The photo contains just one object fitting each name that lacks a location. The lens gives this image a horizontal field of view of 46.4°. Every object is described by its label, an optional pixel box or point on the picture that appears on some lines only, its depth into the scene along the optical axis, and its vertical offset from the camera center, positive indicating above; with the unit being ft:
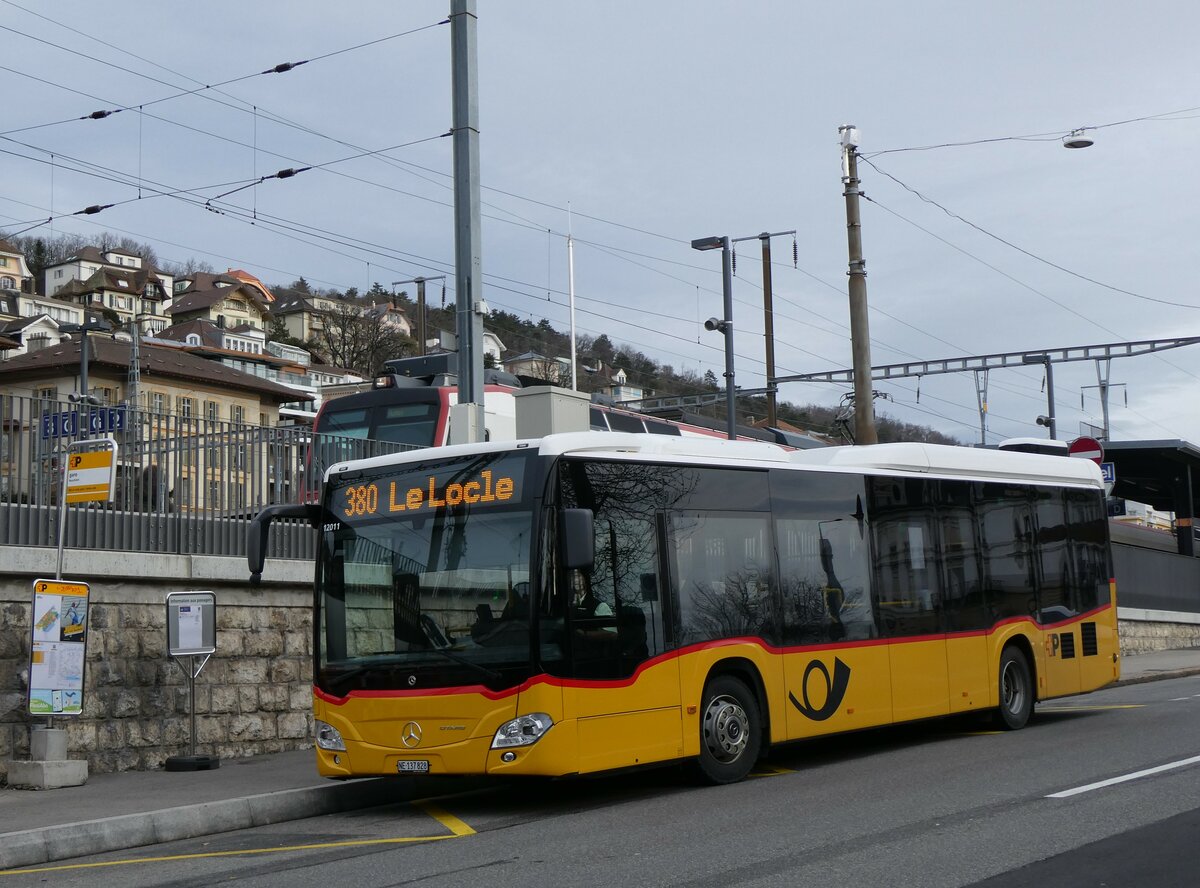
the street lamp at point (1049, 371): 126.21 +18.32
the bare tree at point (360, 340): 302.10 +56.49
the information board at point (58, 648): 38.17 -1.13
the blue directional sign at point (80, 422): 41.78 +5.56
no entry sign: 72.79 +6.50
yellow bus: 32.53 -0.44
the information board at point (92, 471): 39.60 +3.84
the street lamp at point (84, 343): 118.23 +23.24
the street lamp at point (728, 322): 91.20 +17.92
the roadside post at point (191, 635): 42.14 -0.96
